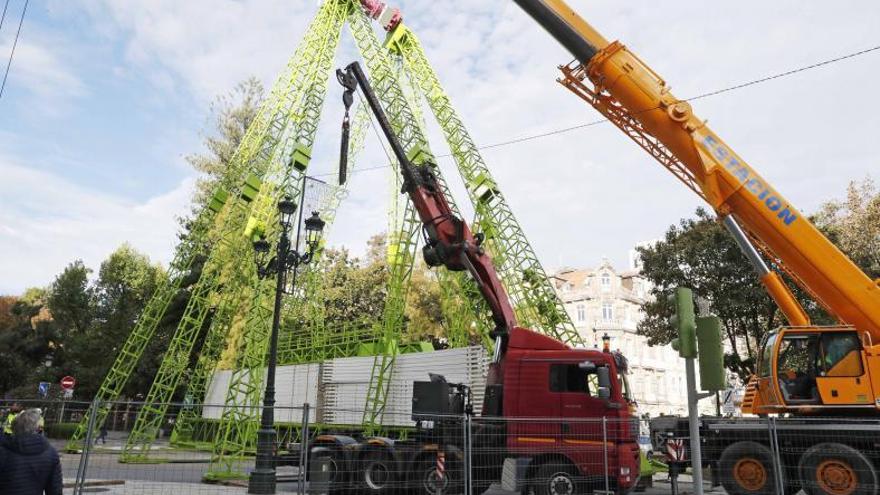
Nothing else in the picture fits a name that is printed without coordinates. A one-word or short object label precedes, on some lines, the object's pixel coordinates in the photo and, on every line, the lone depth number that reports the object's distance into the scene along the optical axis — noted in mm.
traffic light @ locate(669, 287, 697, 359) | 6195
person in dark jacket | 4656
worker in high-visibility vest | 9906
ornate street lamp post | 11391
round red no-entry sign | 25131
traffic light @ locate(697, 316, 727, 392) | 6094
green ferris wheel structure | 18578
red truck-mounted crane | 9875
